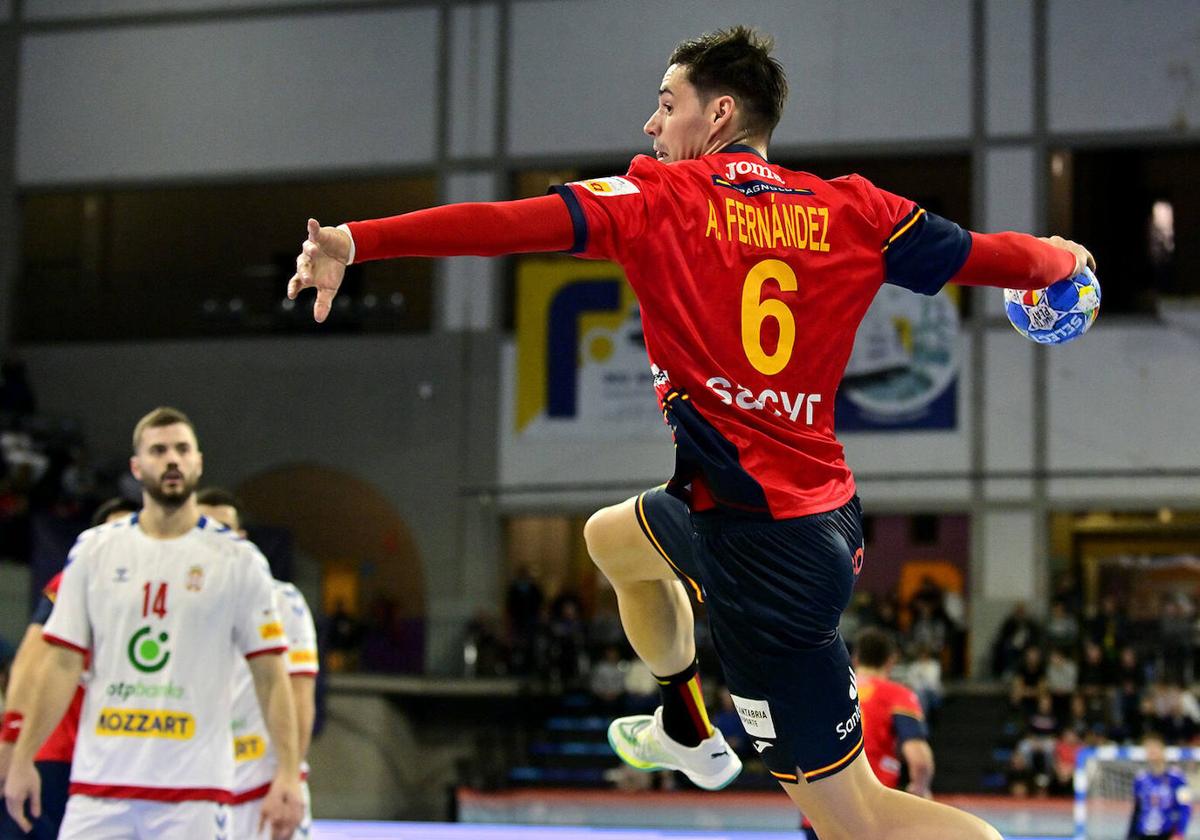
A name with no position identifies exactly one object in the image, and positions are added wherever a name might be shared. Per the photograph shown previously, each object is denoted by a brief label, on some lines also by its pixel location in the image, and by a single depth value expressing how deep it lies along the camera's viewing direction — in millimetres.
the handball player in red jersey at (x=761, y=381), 3461
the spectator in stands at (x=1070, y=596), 18844
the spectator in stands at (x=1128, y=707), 16578
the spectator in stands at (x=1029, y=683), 17750
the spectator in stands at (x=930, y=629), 19094
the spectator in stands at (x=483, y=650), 20375
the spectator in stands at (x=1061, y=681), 17578
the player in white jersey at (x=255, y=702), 7359
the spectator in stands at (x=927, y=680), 17688
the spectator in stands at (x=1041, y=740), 16689
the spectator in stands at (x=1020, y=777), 16453
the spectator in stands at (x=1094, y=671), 17641
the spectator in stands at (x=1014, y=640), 18859
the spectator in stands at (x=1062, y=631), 18406
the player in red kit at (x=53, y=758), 7020
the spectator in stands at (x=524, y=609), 20547
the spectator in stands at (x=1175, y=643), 17469
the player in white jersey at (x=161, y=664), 5969
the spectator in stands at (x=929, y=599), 19781
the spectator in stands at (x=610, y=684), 19375
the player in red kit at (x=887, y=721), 8078
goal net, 13375
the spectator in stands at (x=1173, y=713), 16297
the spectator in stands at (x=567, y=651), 19922
